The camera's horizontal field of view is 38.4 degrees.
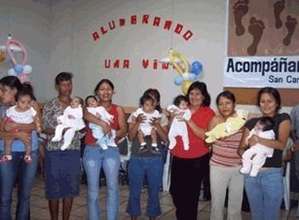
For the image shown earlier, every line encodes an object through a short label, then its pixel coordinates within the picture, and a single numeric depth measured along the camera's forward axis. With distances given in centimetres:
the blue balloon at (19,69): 552
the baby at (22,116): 328
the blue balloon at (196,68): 584
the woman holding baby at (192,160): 347
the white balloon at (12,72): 552
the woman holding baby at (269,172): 293
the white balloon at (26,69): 558
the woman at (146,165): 373
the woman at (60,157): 350
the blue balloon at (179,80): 579
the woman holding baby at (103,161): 353
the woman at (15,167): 330
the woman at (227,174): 318
